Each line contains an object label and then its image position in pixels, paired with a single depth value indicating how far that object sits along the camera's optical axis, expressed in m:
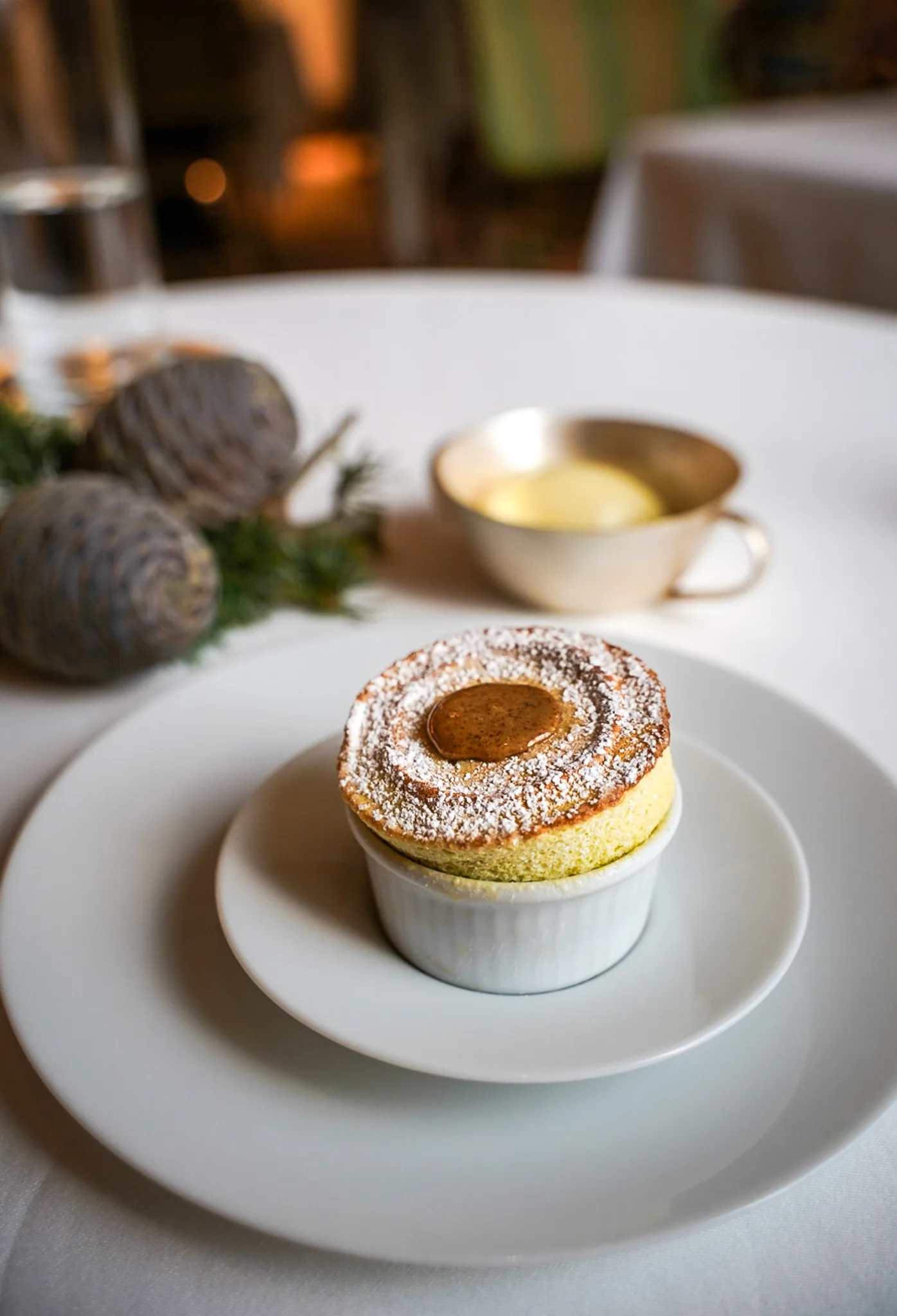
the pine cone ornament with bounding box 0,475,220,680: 0.62
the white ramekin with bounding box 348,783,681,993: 0.43
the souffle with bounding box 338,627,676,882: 0.43
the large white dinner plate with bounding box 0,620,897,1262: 0.36
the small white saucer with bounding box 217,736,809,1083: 0.39
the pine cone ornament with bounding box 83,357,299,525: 0.74
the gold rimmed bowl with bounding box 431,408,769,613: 0.68
